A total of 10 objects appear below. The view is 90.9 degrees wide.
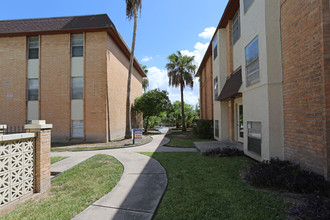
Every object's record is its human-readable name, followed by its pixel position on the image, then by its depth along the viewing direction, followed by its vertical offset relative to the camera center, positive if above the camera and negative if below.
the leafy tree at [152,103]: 19.92 +1.30
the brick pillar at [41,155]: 3.89 -1.00
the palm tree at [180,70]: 24.00 +6.40
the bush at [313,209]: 2.37 -1.50
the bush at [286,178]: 3.38 -1.50
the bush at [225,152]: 7.06 -1.75
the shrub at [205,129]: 13.91 -1.38
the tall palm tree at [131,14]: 13.62 +8.51
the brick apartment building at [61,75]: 13.23 +3.31
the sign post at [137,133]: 12.06 -1.47
